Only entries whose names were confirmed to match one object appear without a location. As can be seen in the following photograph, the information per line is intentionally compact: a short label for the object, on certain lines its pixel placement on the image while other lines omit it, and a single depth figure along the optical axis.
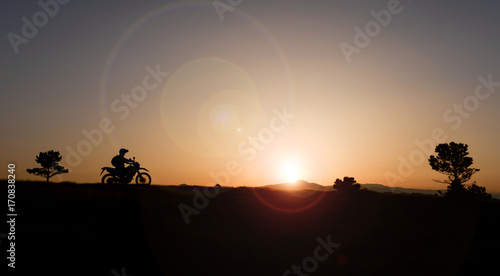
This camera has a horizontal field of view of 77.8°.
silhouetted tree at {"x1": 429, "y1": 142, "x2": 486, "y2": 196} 42.69
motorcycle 20.80
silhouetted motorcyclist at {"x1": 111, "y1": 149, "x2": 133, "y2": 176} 20.66
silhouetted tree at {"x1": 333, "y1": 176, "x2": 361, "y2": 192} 32.62
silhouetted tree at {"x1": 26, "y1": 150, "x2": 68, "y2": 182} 61.42
